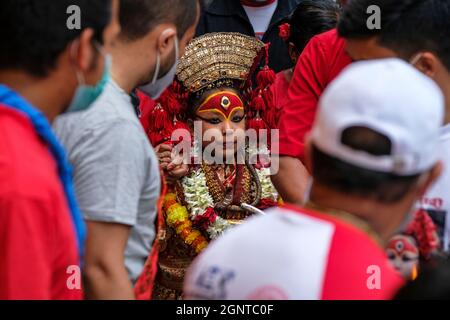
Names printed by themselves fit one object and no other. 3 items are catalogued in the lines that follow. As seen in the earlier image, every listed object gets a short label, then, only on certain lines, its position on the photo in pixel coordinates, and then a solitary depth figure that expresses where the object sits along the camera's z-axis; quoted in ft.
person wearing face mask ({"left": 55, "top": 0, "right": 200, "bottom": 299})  11.65
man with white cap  9.27
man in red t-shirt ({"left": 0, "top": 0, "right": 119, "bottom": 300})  9.65
